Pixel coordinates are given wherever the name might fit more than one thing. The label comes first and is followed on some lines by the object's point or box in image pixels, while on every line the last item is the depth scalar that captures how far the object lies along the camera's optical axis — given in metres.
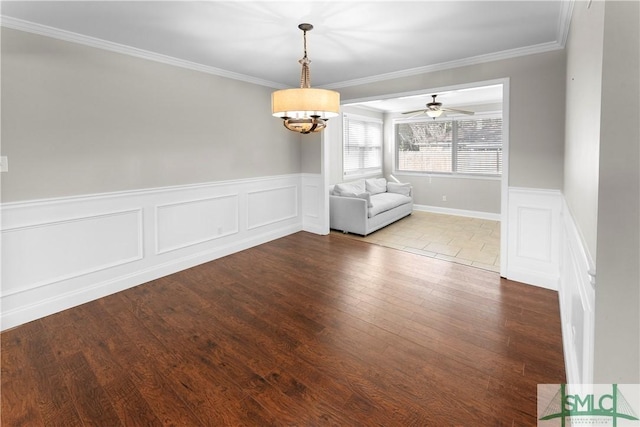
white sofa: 5.84
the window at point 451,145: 7.19
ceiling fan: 5.71
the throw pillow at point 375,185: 7.44
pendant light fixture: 2.53
